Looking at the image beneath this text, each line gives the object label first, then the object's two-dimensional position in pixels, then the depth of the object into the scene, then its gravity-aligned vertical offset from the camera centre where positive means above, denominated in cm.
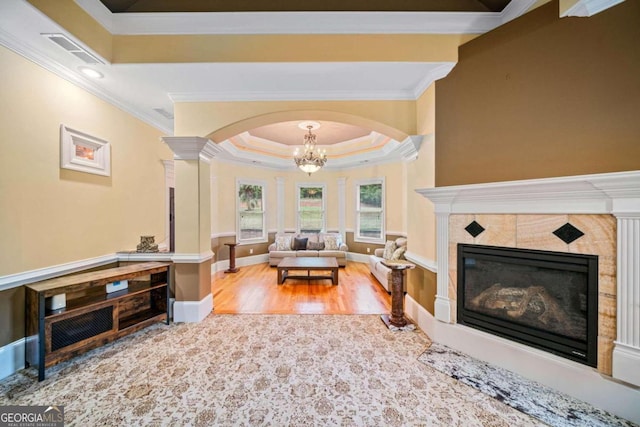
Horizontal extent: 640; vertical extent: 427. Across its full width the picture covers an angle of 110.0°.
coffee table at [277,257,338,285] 443 -109
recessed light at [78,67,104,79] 236 +150
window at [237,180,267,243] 615 -2
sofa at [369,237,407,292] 400 -102
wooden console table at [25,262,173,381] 192 -102
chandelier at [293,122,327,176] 482 +117
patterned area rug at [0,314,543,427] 156 -142
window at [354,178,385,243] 611 +1
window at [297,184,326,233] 693 +11
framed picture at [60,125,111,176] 237 +69
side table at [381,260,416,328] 275 -104
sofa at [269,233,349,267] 593 -99
